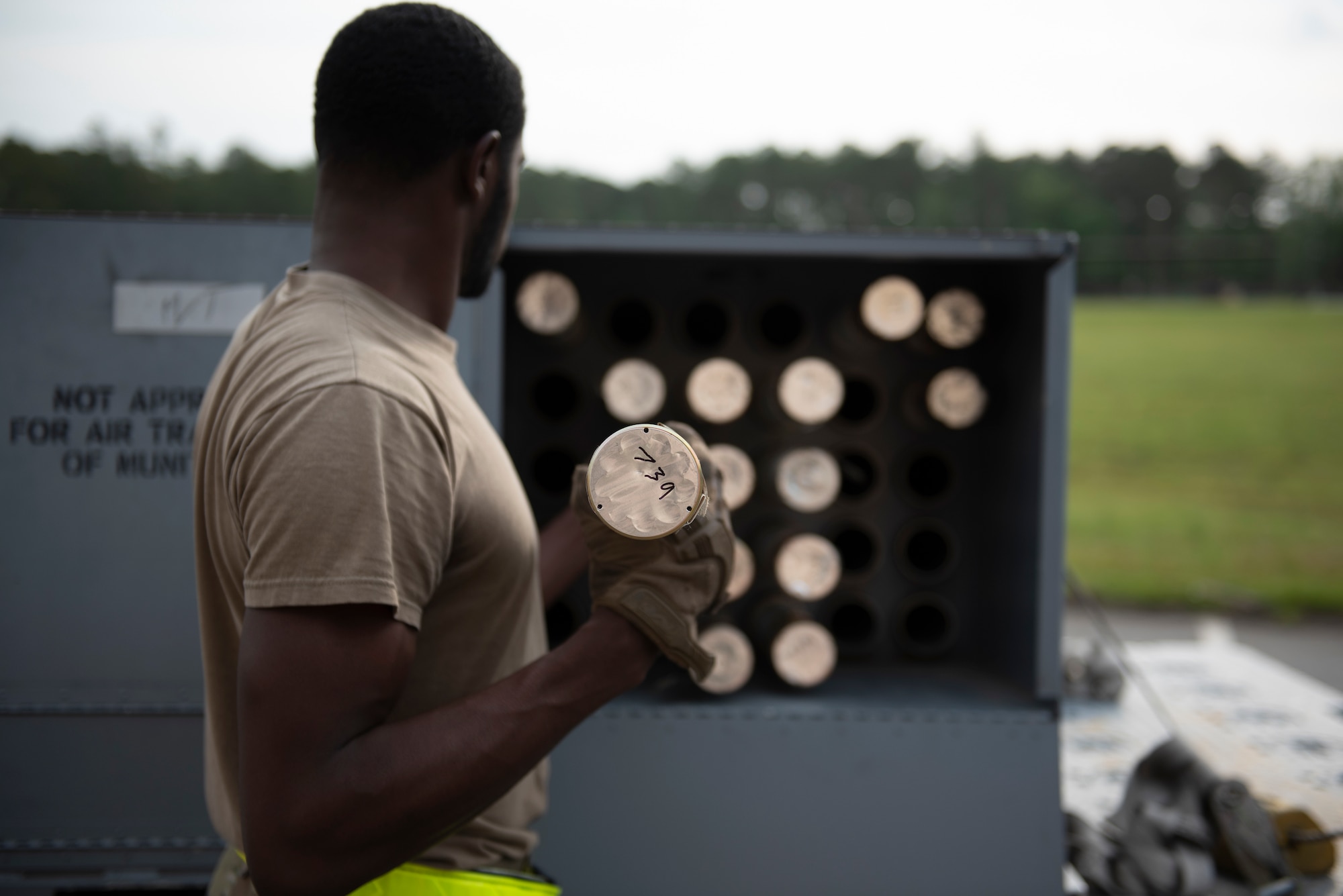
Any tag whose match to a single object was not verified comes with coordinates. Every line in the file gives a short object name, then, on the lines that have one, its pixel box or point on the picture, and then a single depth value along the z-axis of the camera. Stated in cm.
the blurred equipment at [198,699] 194
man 87
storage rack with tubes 232
